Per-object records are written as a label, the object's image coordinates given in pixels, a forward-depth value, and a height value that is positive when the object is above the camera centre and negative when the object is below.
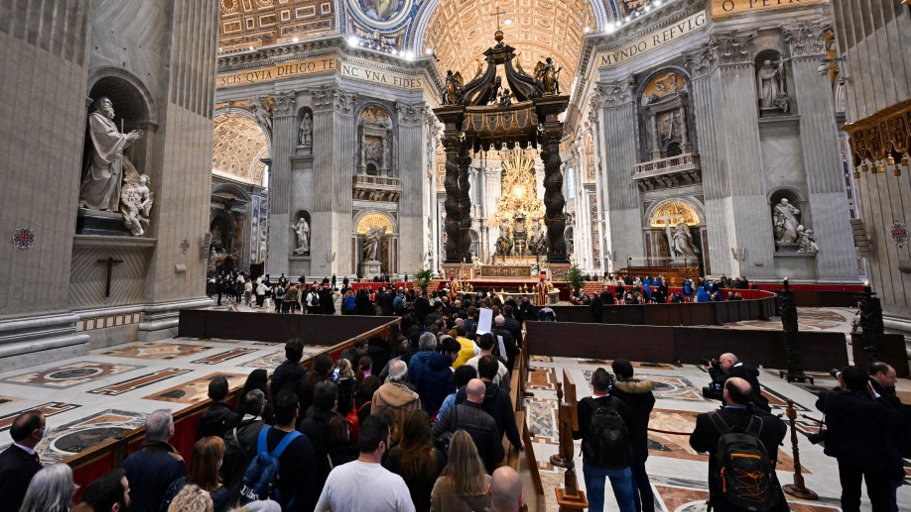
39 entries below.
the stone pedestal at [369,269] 21.05 +0.67
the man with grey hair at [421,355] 3.27 -0.66
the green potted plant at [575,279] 13.05 -0.09
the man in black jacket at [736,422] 2.13 -0.85
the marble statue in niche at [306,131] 20.77 +8.28
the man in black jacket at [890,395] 2.41 -0.83
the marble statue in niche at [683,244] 16.77 +1.34
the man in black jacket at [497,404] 2.50 -0.83
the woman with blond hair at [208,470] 1.66 -0.81
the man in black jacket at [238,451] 1.92 -0.87
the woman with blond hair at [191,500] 1.30 -0.75
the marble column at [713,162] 15.49 +4.63
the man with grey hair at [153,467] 1.75 -0.86
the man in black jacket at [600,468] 2.42 -1.24
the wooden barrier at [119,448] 2.12 -1.01
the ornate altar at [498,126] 14.56 +6.06
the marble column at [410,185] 21.58 +5.51
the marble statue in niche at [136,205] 7.88 +1.73
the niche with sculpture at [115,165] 7.42 +2.49
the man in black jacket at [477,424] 2.21 -0.86
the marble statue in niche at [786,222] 14.39 +1.87
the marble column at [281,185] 19.98 +5.23
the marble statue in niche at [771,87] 15.09 +7.41
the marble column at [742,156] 14.67 +4.64
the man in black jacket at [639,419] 2.58 -0.99
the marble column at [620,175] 18.56 +5.05
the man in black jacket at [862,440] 2.33 -1.07
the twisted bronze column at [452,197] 15.32 +3.31
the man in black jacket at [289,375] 3.10 -0.77
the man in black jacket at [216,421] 2.27 -0.82
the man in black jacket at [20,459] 1.74 -0.81
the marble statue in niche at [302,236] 19.95 +2.46
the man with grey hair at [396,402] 2.43 -0.80
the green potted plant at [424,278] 13.64 +0.07
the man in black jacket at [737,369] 3.07 -0.81
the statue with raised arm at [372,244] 21.38 +2.08
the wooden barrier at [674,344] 6.03 -1.23
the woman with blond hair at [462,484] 1.55 -0.85
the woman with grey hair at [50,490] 1.49 -0.80
